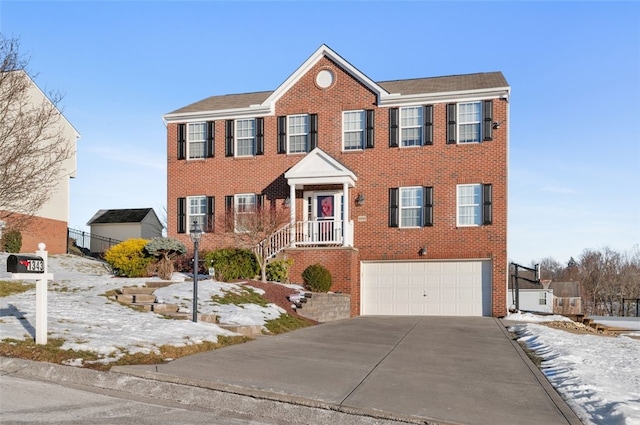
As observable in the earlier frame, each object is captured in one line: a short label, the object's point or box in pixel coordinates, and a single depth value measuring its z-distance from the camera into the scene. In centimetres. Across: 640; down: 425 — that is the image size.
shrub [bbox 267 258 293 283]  1967
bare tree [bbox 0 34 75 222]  1373
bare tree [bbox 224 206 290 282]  1994
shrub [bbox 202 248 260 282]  1914
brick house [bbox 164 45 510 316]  2094
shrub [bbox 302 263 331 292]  1964
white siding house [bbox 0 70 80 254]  2641
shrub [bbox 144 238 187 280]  1841
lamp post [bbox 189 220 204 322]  1256
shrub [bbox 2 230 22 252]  2406
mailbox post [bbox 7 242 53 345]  861
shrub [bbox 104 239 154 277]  1841
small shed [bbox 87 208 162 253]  3678
